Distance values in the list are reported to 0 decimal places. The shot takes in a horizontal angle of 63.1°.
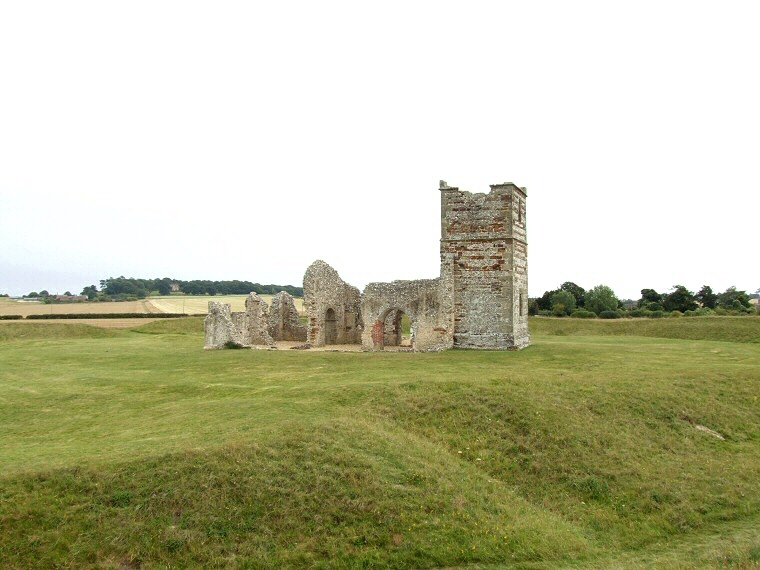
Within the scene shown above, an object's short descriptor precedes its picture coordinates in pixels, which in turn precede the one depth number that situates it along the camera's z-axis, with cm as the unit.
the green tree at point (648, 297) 6531
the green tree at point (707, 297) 6344
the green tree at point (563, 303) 5416
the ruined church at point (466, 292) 2836
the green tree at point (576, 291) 6475
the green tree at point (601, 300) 6084
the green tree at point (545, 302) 6174
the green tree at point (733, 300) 5498
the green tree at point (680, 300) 5956
